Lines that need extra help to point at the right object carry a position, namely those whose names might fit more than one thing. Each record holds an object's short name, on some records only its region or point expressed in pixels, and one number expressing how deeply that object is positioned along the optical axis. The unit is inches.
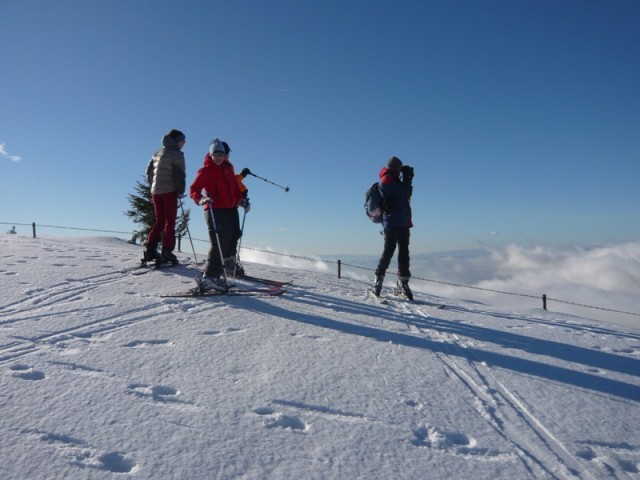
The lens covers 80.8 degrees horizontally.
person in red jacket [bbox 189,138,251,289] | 242.8
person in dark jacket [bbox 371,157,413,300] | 291.3
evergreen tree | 1111.6
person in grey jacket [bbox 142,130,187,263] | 298.4
